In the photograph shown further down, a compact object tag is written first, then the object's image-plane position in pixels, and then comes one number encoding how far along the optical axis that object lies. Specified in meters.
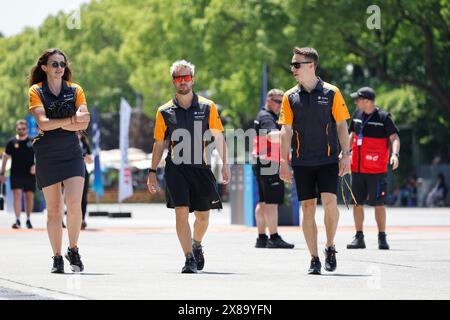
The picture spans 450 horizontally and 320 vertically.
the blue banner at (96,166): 31.03
